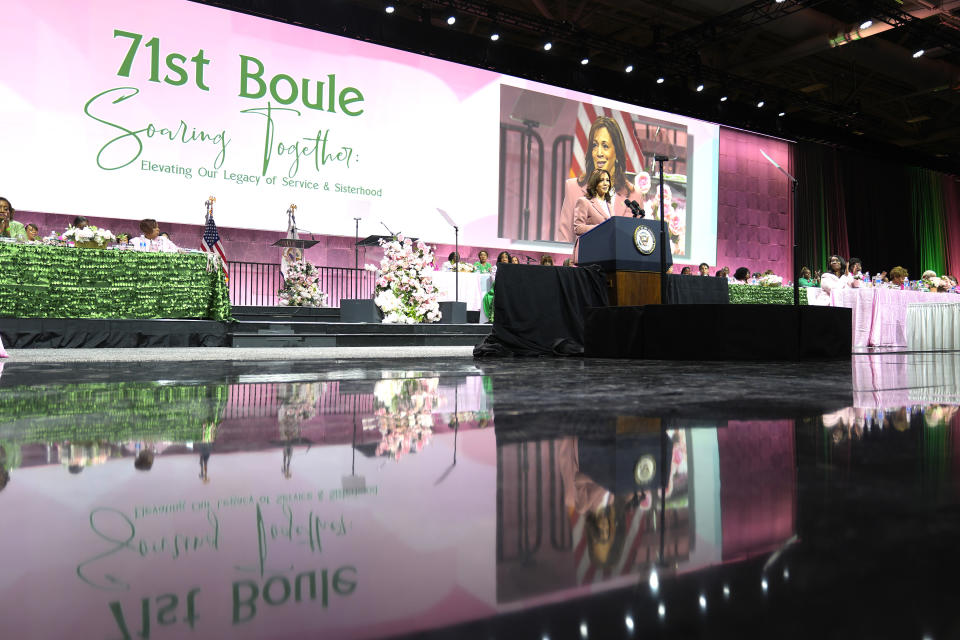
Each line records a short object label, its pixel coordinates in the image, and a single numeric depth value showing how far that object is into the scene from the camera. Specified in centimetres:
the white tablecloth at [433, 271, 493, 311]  845
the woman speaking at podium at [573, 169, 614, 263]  450
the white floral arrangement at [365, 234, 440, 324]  640
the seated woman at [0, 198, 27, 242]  532
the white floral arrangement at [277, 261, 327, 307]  776
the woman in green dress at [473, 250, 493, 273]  889
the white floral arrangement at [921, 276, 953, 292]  775
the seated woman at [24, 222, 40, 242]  663
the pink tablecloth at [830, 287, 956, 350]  677
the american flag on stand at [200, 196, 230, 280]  655
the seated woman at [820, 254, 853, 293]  683
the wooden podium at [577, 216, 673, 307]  395
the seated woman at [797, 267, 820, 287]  948
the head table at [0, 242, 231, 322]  489
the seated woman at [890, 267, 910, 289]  751
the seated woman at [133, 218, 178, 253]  567
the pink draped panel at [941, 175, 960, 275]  1700
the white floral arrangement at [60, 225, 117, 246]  511
